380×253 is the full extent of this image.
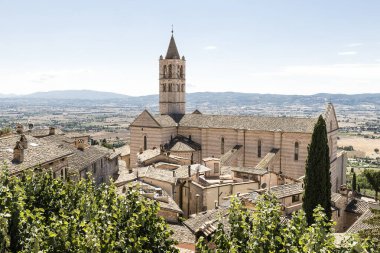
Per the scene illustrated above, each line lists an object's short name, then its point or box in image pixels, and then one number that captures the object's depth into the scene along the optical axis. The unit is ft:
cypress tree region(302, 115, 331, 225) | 107.65
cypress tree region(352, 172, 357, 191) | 221.50
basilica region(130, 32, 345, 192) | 170.09
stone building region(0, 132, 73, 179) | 89.97
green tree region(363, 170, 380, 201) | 205.07
